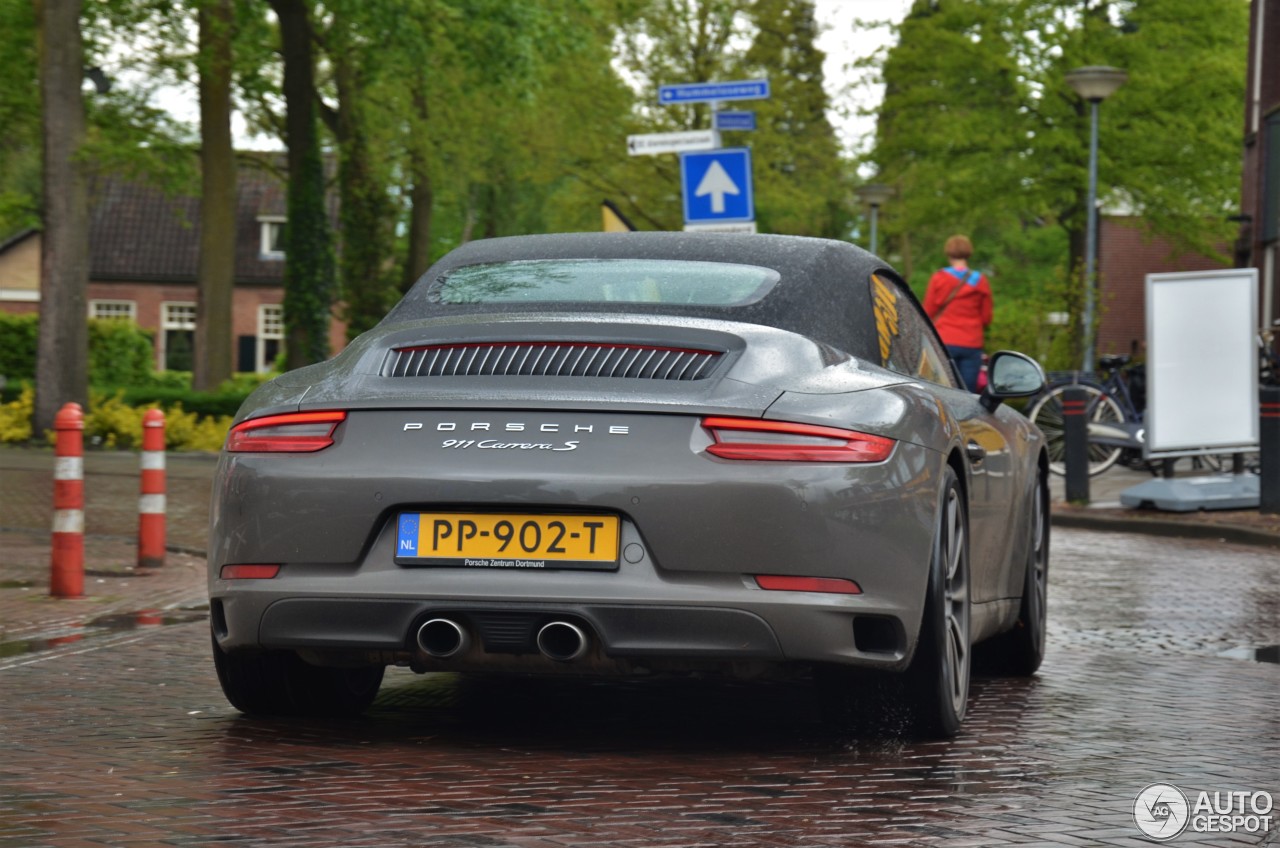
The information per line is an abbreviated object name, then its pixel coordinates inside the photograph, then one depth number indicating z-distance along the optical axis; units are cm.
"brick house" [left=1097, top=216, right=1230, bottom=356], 6144
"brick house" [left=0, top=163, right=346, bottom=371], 6569
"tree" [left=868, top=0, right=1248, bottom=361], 3916
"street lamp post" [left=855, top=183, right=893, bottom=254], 4328
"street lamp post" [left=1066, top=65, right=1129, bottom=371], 2362
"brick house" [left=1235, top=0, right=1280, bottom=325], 3062
